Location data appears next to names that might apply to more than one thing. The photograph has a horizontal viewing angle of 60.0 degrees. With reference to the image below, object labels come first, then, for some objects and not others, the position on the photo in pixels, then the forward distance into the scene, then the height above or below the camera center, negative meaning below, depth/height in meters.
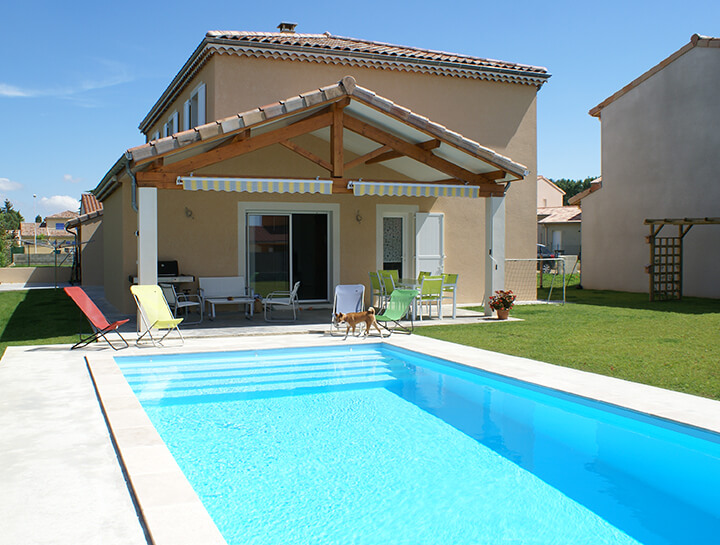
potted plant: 16.20 -1.04
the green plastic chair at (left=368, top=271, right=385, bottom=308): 17.56 -0.80
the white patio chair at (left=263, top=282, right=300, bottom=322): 15.62 -1.02
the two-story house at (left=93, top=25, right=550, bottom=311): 13.84 +2.40
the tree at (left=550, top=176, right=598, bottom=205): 101.74 +13.03
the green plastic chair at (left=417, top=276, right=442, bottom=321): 15.84 -0.72
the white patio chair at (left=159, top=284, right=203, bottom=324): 14.78 -0.96
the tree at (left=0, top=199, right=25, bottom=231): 120.59 +9.86
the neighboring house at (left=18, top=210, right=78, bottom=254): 89.75 +5.52
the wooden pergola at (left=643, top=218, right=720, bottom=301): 22.14 +0.01
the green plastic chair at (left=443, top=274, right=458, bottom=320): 16.70 -0.53
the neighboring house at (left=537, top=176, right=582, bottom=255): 51.66 +2.96
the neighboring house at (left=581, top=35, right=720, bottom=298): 23.47 +3.70
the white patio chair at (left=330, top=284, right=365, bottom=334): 14.68 -0.87
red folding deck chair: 11.23 -0.95
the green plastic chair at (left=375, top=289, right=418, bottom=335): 14.08 -0.94
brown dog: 13.43 -1.22
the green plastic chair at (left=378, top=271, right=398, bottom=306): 16.82 -0.51
